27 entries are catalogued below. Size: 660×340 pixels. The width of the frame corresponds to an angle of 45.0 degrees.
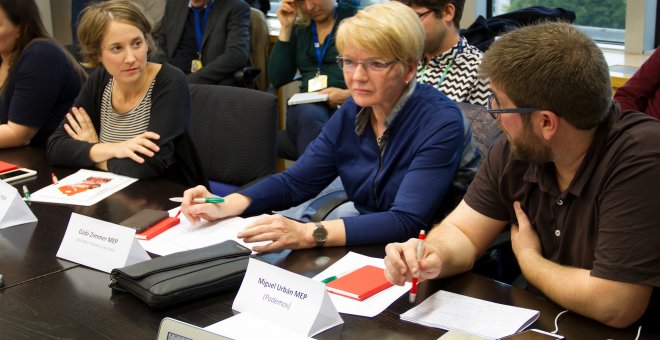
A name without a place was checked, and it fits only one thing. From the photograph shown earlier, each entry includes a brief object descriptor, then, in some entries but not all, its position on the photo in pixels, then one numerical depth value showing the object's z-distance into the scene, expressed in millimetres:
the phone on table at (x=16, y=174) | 2773
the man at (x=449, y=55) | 3189
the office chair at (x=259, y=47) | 5188
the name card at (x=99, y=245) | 1944
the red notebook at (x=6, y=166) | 2878
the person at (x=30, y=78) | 3389
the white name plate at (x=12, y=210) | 2291
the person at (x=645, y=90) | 3078
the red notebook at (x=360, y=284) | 1762
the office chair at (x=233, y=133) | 3195
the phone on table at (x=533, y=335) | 1508
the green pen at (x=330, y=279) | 1828
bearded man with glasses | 1676
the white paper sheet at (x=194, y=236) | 2089
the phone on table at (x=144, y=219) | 2198
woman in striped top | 2908
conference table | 1615
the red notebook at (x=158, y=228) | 2160
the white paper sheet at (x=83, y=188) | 2537
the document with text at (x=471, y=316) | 1591
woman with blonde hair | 2248
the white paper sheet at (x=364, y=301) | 1696
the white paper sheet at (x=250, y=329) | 1567
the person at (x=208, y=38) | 4875
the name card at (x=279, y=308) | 1582
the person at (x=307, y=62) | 4113
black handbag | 1725
